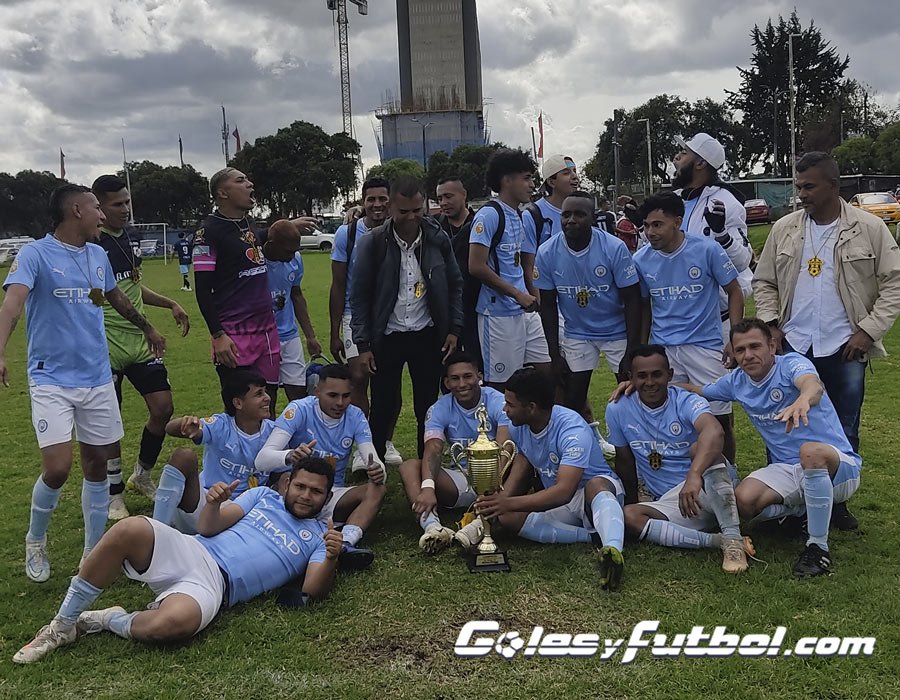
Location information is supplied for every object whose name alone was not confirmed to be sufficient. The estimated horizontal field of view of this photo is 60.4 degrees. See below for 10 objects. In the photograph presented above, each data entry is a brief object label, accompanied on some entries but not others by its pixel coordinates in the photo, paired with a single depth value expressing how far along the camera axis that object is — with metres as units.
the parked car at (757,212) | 36.00
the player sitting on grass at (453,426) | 5.11
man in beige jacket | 4.75
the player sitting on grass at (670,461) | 4.41
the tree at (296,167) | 58.34
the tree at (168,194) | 72.00
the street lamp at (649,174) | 56.21
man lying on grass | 3.60
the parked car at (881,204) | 26.98
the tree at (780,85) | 57.00
